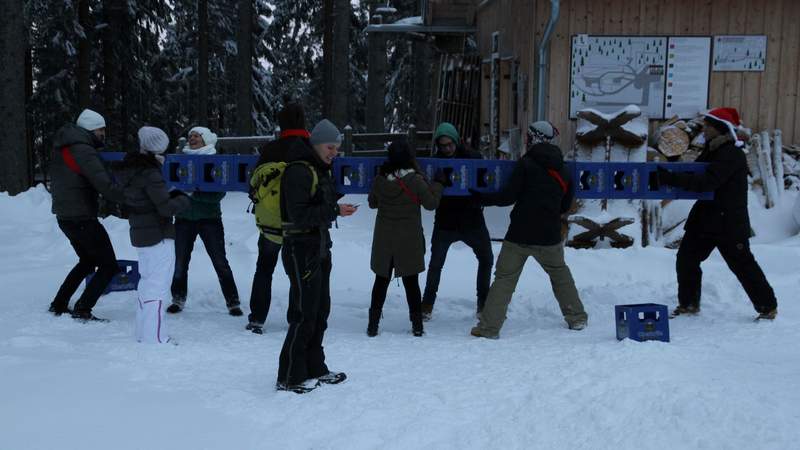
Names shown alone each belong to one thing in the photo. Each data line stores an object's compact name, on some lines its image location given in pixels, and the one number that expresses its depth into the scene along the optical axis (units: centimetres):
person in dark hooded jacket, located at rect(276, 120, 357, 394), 503
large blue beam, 748
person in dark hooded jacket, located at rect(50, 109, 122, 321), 683
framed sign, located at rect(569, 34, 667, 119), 1268
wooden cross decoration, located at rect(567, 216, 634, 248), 1088
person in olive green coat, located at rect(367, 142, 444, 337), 668
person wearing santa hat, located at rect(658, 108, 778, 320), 709
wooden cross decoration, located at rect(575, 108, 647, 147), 1151
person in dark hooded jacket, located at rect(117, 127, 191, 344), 620
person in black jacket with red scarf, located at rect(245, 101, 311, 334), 686
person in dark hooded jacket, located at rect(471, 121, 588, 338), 679
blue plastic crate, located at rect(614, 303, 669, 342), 646
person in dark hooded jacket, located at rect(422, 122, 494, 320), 743
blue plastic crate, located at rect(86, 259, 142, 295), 811
